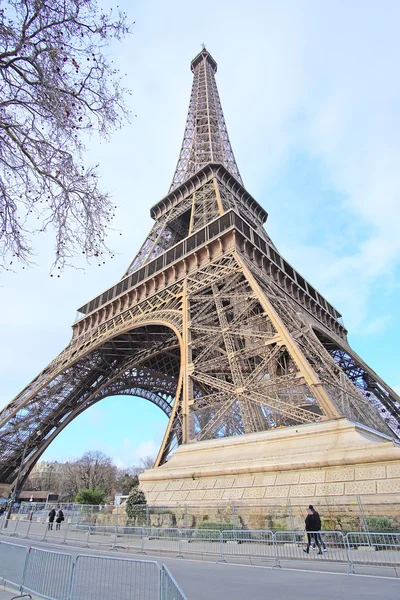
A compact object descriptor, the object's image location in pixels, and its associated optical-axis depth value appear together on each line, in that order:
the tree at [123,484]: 44.20
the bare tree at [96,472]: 63.22
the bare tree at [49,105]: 5.84
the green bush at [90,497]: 30.19
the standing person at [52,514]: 16.73
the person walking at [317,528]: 7.78
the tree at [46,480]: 77.56
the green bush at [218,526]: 9.62
